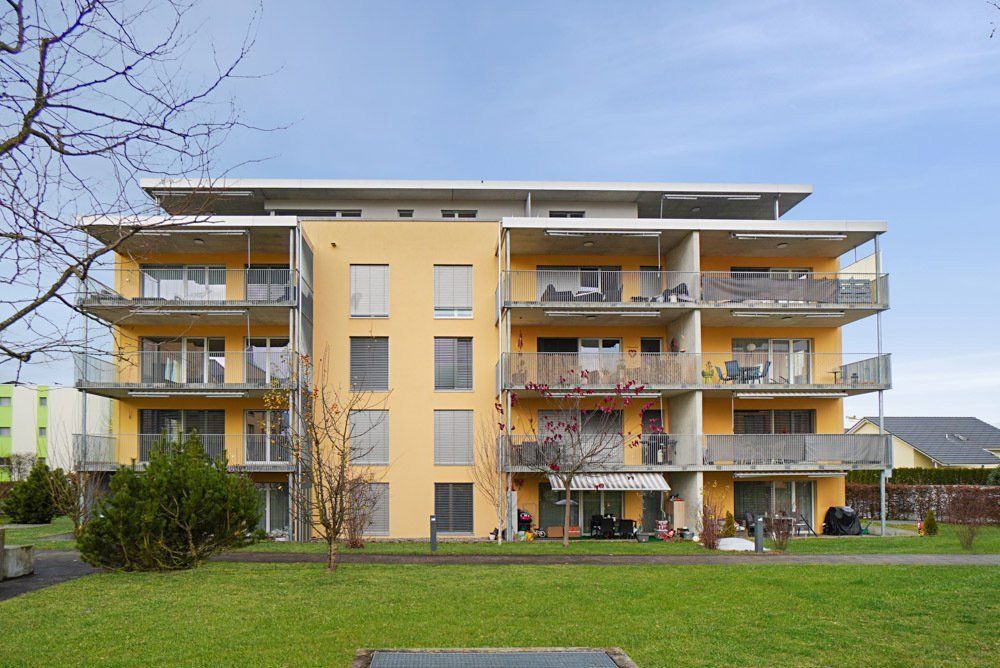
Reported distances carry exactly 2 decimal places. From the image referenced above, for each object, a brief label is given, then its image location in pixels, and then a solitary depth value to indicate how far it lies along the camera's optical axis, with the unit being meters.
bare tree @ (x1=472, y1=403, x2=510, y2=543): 27.66
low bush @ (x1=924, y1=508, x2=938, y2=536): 26.73
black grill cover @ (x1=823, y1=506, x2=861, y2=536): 28.62
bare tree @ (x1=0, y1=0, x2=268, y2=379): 5.76
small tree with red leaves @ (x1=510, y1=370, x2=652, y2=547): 26.53
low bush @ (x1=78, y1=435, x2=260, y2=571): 15.61
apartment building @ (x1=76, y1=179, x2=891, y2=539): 27.97
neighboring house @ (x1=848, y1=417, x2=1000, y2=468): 56.06
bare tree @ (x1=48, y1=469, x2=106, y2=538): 23.25
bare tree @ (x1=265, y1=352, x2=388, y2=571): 16.81
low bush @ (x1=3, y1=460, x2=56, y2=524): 33.72
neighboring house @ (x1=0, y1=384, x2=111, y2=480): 66.00
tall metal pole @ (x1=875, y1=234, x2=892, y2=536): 28.93
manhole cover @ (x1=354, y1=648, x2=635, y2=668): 8.44
